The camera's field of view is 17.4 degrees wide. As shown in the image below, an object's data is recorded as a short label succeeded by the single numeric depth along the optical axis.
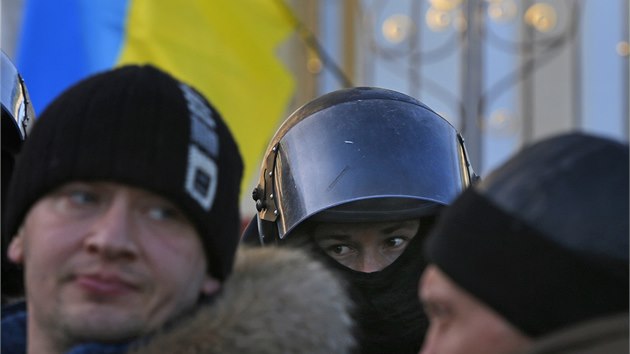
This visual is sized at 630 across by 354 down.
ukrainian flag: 6.75
